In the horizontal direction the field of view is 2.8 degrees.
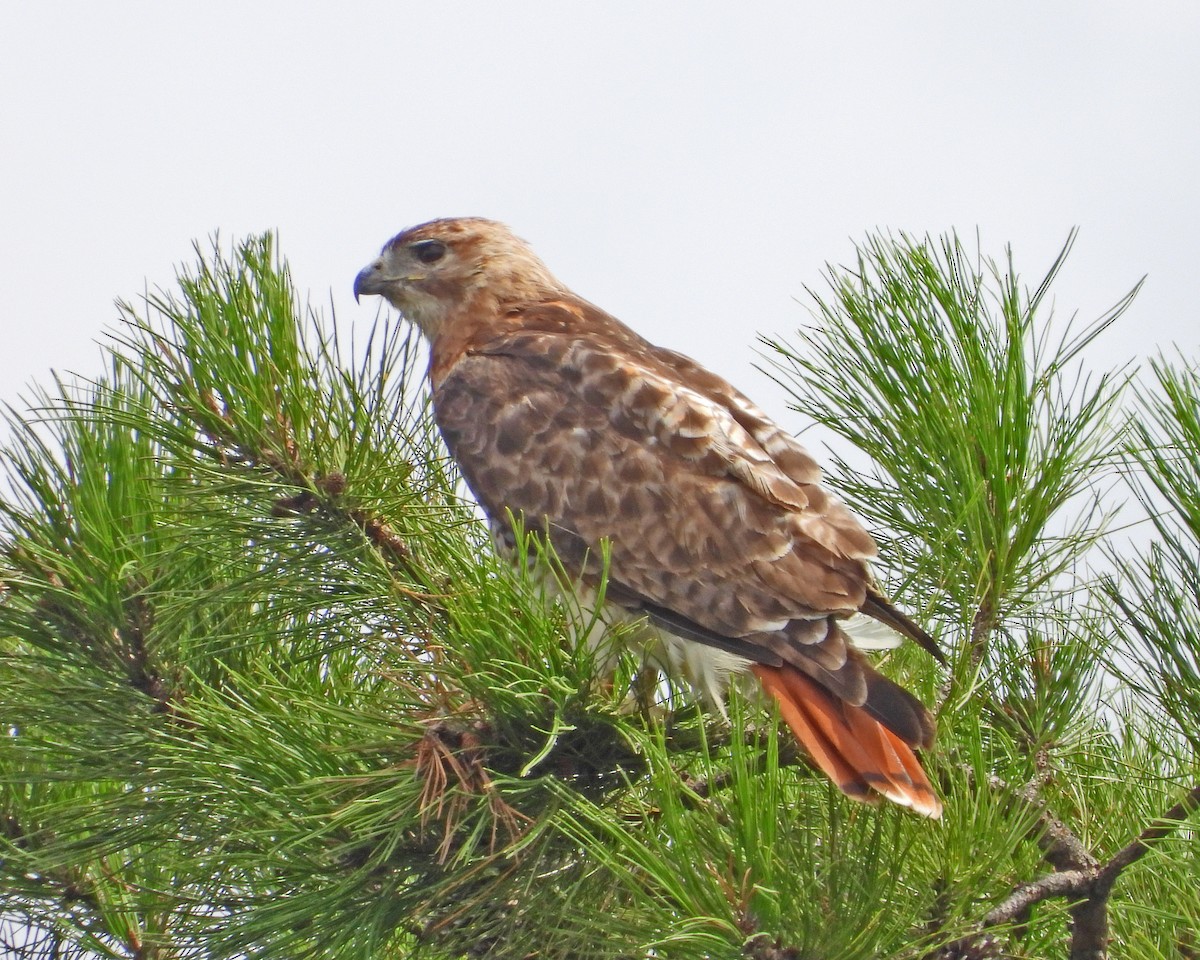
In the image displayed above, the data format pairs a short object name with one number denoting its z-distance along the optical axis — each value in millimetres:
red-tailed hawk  13165
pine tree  12472
